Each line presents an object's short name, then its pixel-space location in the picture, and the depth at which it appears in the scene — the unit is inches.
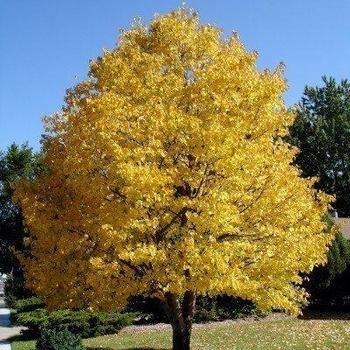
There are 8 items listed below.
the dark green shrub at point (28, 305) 1136.8
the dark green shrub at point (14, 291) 1631.9
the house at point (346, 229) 1376.5
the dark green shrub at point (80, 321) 867.4
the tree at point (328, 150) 2097.7
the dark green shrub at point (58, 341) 494.9
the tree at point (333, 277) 1047.0
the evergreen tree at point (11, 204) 1941.4
